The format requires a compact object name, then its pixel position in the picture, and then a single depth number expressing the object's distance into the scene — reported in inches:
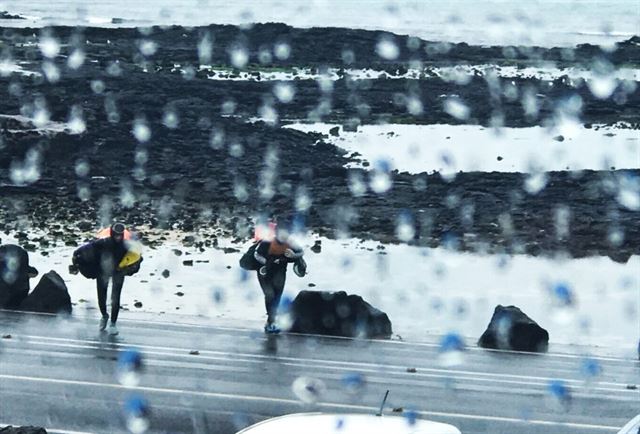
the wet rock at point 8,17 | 4121.6
